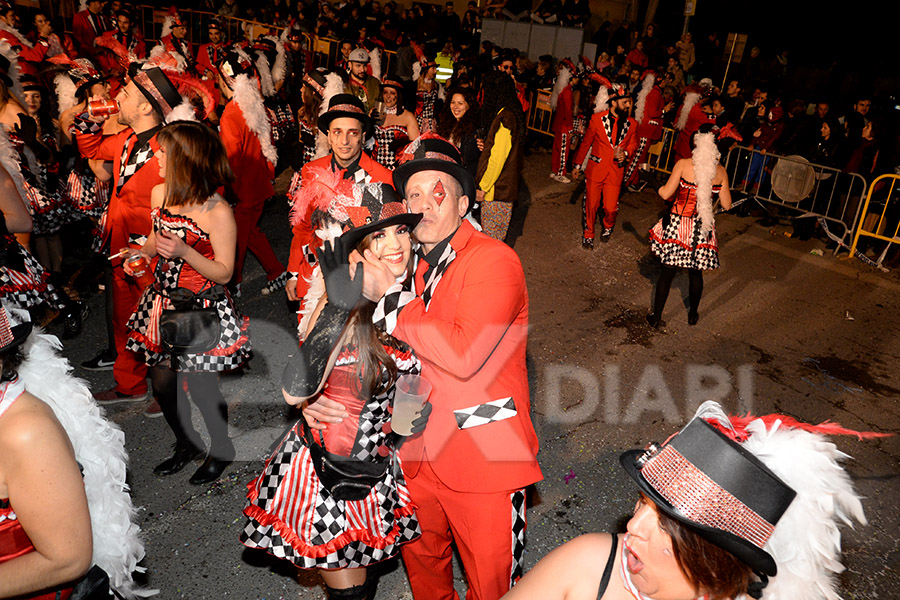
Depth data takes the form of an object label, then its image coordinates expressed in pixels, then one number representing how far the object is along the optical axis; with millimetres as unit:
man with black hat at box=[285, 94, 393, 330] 4242
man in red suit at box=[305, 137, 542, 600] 2338
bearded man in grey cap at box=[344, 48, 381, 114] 7535
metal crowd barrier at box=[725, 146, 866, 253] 9430
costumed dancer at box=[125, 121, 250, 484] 3359
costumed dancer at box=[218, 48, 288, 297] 6180
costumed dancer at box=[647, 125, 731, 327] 6031
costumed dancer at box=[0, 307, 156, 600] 1714
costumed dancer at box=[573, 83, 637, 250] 8039
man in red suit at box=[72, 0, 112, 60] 13078
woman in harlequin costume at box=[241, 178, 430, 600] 2223
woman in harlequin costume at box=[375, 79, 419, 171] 7133
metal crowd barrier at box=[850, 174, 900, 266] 8719
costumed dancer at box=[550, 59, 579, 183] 11070
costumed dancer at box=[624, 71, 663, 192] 10953
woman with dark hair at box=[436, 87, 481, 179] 6512
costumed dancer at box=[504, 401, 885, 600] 1534
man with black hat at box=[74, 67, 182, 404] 4000
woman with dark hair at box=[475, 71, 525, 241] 6492
